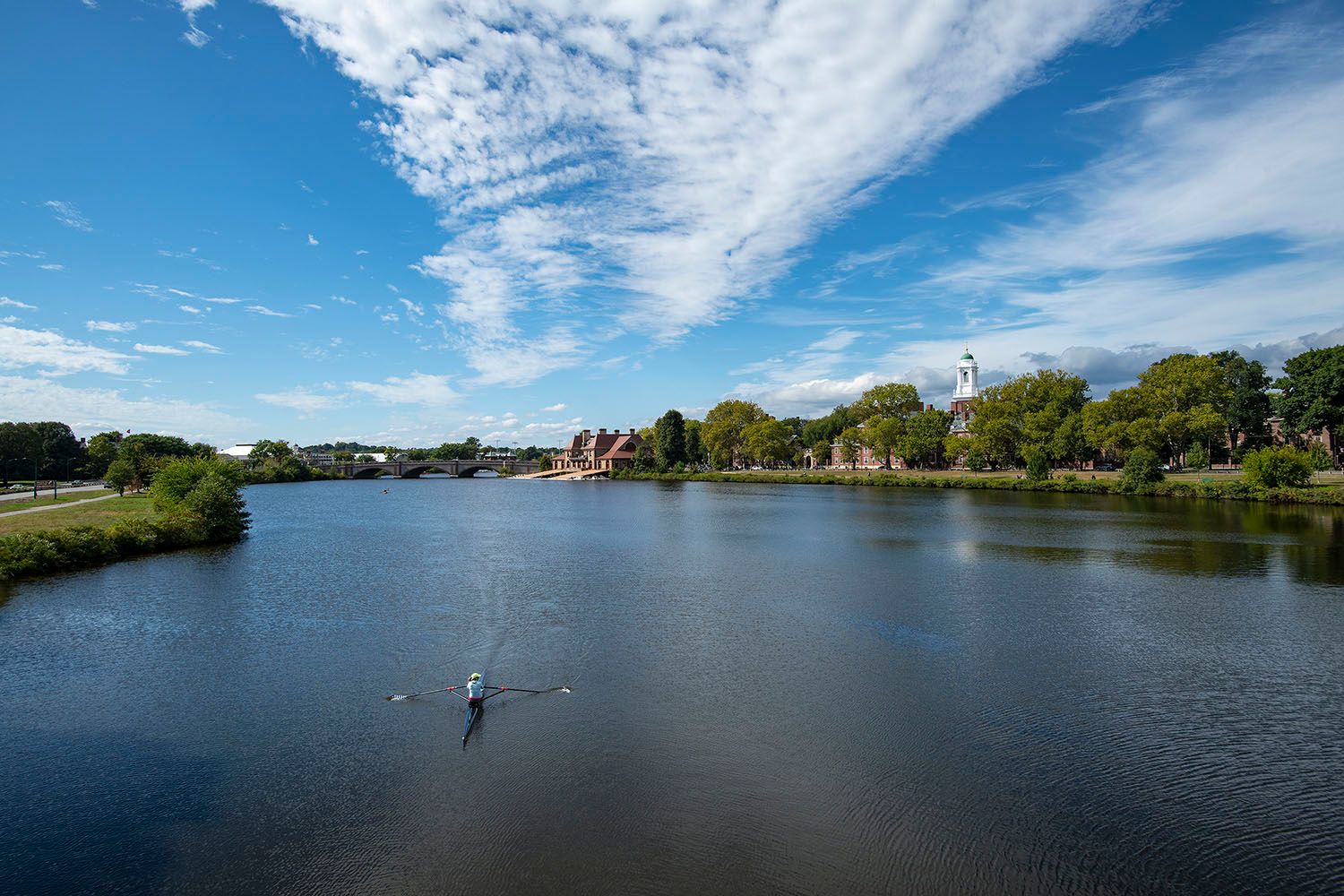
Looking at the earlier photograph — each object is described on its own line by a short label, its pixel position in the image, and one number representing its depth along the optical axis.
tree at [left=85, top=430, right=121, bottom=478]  94.31
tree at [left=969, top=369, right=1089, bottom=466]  81.94
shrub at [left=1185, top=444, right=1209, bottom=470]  73.69
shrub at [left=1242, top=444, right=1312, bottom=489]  56.69
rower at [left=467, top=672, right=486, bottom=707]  13.97
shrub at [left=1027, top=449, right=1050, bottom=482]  79.12
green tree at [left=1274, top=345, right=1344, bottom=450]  61.56
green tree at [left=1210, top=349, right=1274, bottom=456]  73.94
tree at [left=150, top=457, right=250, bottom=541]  38.91
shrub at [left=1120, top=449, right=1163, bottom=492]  67.38
